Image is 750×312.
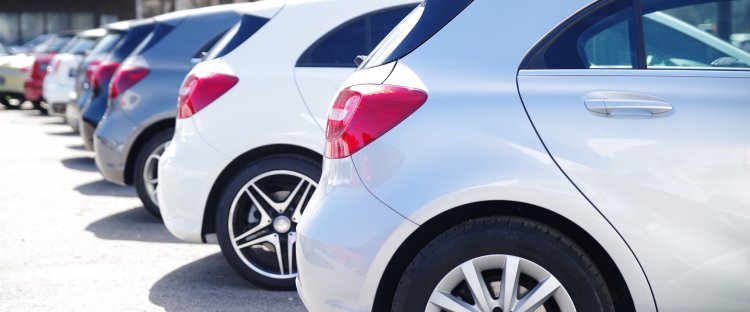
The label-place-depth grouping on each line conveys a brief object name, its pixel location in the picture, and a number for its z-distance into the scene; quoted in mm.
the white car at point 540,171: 3365
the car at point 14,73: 20984
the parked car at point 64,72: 15312
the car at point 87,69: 11195
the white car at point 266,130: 5559
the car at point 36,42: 31016
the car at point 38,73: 18875
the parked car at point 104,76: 9430
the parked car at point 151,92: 7766
